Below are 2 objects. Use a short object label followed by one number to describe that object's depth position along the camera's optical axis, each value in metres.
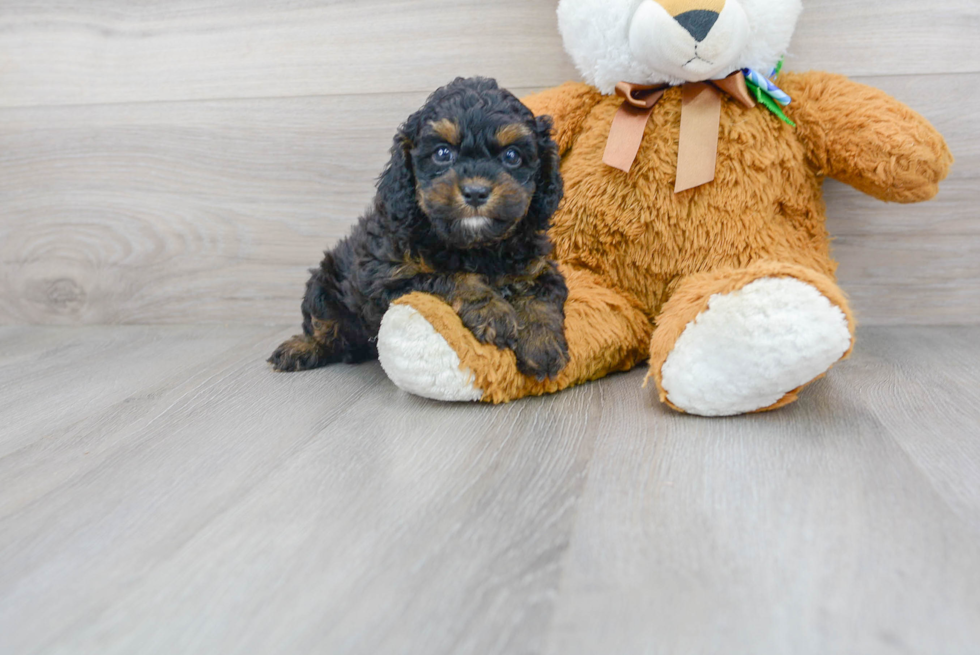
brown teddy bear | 0.67
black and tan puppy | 0.64
